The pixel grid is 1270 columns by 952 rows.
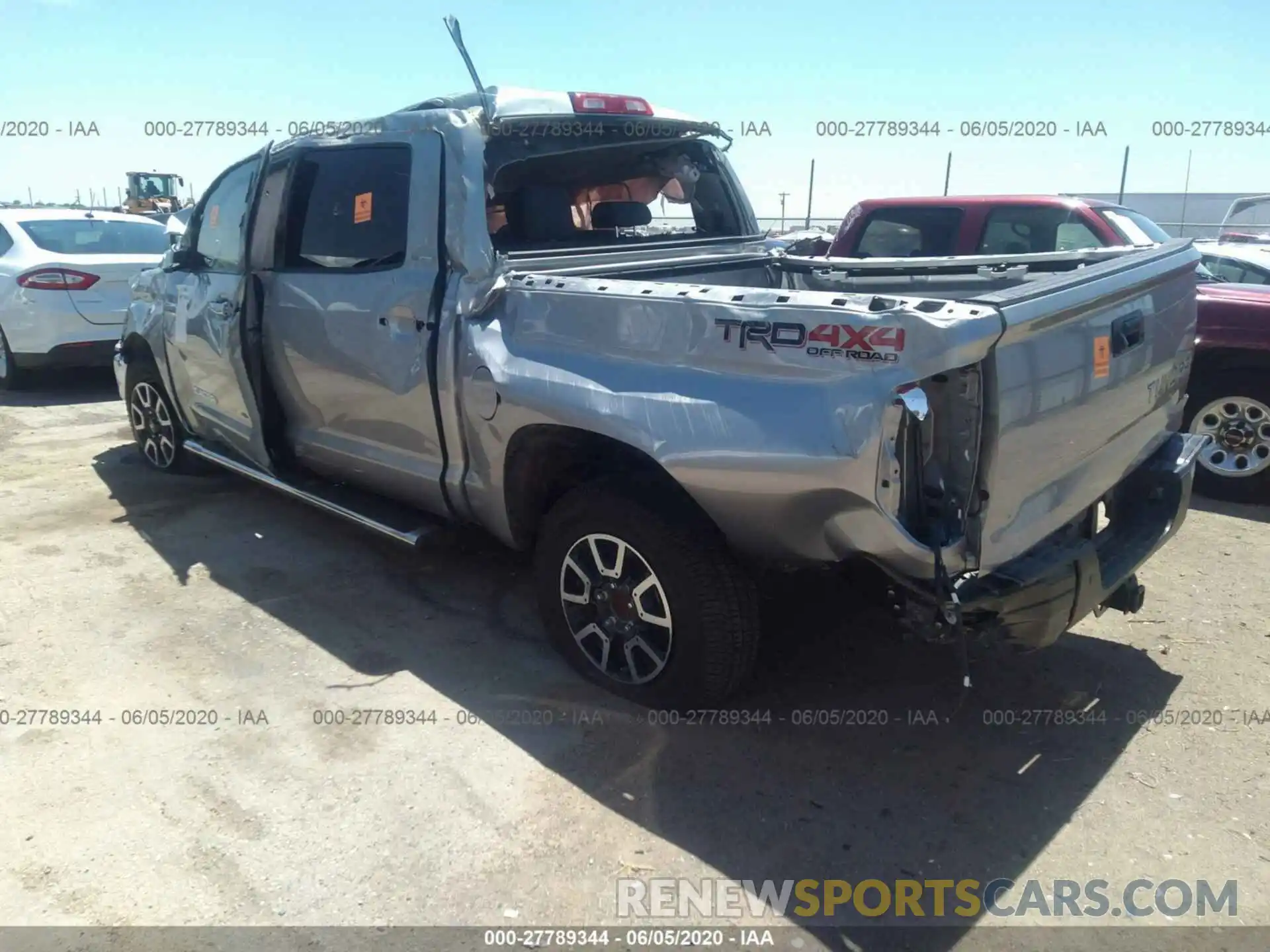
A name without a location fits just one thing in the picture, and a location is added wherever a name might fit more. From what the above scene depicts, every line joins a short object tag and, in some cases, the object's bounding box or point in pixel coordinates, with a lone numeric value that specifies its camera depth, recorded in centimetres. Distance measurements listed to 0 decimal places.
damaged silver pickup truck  251
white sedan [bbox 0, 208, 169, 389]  815
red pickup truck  555
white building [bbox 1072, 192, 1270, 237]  1872
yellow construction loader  3072
